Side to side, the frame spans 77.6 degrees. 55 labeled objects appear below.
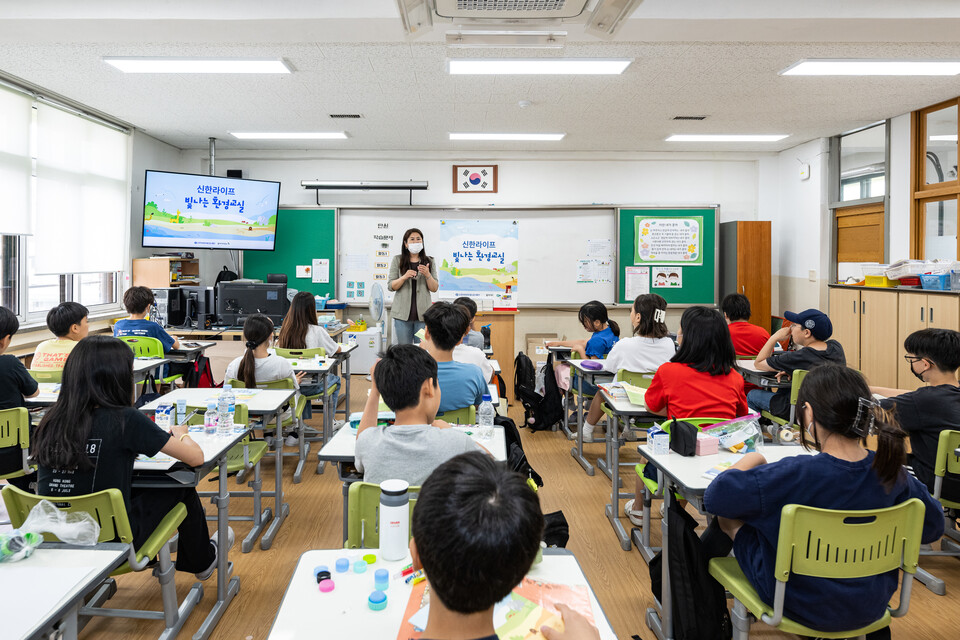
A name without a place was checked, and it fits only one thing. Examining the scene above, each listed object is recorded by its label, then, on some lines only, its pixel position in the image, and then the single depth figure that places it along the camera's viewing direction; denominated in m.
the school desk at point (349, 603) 1.25
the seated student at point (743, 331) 4.89
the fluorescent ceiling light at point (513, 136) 6.71
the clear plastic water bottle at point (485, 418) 2.62
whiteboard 7.59
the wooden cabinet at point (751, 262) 7.12
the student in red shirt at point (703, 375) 2.76
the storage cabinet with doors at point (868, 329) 5.10
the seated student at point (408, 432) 1.86
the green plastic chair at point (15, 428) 2.76
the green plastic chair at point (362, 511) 1.69
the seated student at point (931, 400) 2.69
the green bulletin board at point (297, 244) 7.55
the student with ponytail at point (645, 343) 3.90
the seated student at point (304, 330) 4.68
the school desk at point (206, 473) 2.16
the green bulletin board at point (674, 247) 7.49
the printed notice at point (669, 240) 7.49
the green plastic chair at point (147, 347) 4.51
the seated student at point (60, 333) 3.80
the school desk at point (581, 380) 4.15
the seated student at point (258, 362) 3.79
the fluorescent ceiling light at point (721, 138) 6.73
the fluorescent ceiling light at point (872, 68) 4.29
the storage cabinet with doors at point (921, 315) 4.46
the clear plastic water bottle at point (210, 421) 2.62
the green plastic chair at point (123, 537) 1.81
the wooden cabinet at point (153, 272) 6.61
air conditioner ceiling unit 2.35
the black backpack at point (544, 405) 5.19
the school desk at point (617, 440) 3.10
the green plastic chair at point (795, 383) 3.71
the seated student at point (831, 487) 1.58
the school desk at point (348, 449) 2.29
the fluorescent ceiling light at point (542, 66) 4.29
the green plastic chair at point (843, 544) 1.56
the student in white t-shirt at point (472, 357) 3.71
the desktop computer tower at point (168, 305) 6.11
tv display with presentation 6.50
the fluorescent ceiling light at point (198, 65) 4.33
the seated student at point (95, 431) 1.95
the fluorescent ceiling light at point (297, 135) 6.69
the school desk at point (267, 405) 2.99
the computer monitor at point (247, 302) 6.01
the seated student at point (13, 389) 2.88
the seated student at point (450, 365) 2.84
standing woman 5.38
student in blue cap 3.88
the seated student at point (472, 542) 0.89
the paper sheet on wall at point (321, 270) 7.62
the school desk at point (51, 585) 1.24
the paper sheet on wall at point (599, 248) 7.59
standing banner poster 7.59
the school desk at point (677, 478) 2.06
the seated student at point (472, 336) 4.77
